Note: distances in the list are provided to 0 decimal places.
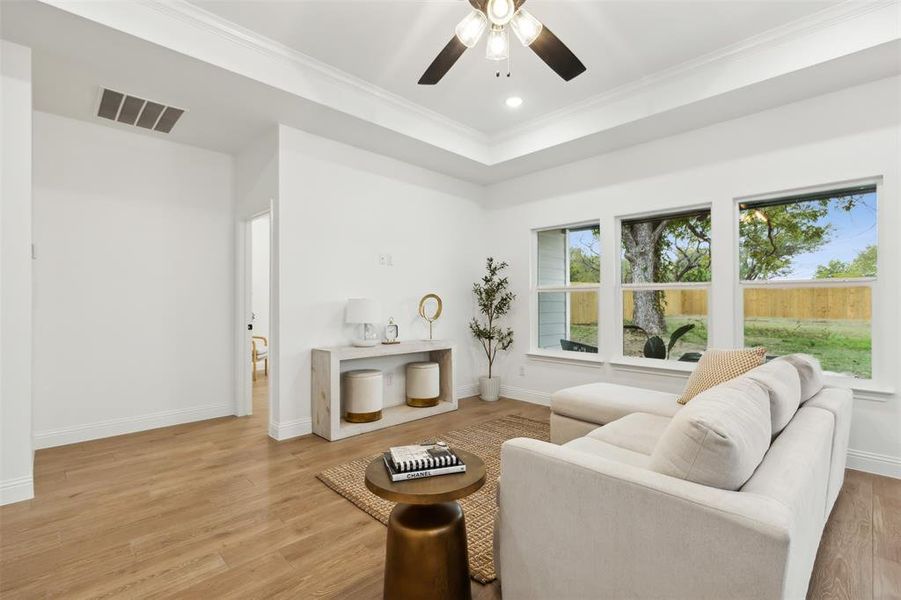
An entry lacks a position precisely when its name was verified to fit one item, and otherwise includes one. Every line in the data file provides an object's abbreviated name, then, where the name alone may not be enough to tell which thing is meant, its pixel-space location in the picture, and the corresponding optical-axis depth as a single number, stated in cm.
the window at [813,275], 323
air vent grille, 337
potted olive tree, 527
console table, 373
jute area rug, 208
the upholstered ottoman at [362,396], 396
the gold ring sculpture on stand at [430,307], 490
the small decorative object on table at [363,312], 405
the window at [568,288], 481
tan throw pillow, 275
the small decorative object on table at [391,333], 449
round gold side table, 156
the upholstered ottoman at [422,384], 456
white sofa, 110
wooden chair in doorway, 634
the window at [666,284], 403
